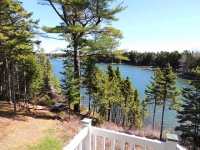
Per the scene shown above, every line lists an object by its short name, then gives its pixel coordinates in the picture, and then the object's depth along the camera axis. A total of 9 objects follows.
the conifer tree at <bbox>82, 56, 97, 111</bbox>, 16.06
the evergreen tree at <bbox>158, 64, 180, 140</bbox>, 15.23
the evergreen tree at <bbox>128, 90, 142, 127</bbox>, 19.58
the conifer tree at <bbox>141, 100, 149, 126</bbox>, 20.42
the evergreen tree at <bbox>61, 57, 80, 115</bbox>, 10.98
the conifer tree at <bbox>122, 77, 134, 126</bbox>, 19.75
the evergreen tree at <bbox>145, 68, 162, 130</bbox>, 16.61
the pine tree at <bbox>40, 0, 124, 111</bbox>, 10.07
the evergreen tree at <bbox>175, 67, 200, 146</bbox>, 13.48
